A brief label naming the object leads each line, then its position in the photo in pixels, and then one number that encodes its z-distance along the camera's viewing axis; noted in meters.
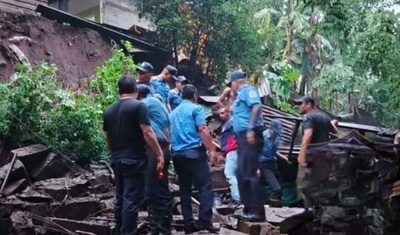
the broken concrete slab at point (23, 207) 8.20
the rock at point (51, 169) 9.70
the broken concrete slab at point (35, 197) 8.52
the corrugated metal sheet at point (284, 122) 12.74
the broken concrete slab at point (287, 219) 6.47
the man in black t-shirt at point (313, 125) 8.09
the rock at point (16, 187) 8.85
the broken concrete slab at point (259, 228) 5.99
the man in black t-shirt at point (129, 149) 5.79
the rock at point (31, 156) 9.70
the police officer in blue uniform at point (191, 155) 6.63
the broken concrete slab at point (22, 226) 7.61
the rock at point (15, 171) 9.18
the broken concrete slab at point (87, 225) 7.18
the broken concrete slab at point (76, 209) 8.41
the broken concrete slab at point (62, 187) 8.86
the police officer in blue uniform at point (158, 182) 6.28
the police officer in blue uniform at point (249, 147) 6.16
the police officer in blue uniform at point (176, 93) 8.66
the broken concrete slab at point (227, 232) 5.95
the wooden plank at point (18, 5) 15.31
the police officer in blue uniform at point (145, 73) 7.33
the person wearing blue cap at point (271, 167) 8.19
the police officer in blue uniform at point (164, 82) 8.26
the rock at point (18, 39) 13.91
